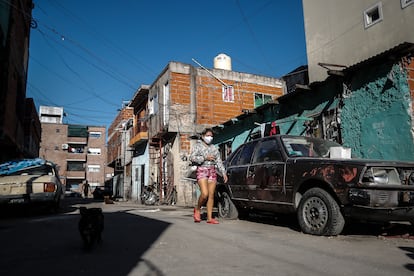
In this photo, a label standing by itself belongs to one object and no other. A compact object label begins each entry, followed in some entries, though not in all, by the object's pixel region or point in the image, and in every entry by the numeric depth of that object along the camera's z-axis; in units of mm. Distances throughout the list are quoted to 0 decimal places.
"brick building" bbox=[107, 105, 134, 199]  30938
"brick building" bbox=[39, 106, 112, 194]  61000
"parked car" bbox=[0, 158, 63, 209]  8914
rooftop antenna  20088
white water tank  21562
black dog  4242
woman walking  6785
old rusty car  4363
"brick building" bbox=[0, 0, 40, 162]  14555
